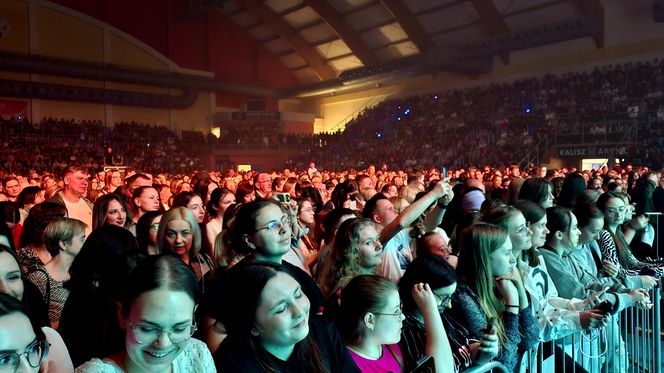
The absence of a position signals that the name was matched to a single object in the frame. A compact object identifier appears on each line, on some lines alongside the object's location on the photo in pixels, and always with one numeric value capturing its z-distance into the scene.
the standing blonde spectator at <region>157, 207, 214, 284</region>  3.41
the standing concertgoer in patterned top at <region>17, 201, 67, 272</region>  3.51
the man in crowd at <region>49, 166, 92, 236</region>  5.59
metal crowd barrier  3.09
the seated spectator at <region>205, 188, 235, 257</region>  4.68
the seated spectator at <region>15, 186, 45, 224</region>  6.15
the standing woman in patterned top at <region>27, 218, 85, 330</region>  3.03
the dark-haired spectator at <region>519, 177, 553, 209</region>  5.07
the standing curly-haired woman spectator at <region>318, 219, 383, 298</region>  2.93
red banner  26.77
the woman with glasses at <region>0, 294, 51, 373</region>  1.31
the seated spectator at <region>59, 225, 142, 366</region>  1.89
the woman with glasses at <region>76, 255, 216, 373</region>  1.60
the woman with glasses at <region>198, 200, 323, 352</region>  2.63
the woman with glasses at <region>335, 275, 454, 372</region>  2.08
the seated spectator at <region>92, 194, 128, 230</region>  4.27
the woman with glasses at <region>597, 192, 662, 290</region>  4.37
